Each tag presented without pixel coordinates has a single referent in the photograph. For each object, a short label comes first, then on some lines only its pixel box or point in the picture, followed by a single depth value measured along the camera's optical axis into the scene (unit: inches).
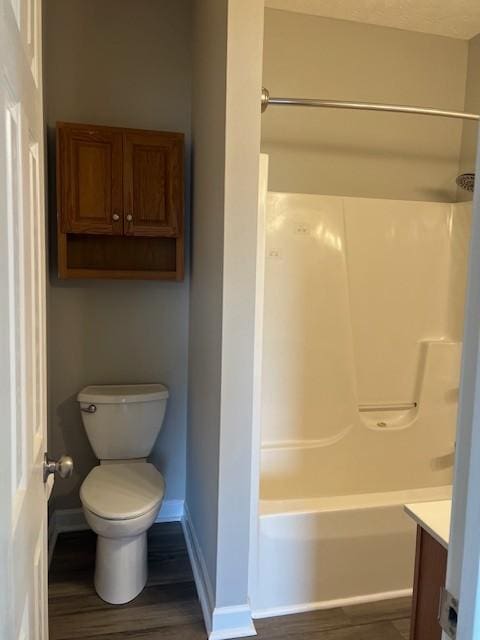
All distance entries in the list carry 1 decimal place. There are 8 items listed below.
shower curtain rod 84.4
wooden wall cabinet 94.4
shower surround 105.5
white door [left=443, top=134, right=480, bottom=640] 26.8
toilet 81.6
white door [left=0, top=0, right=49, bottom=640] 27.7
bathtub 81.3
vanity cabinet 47.8
